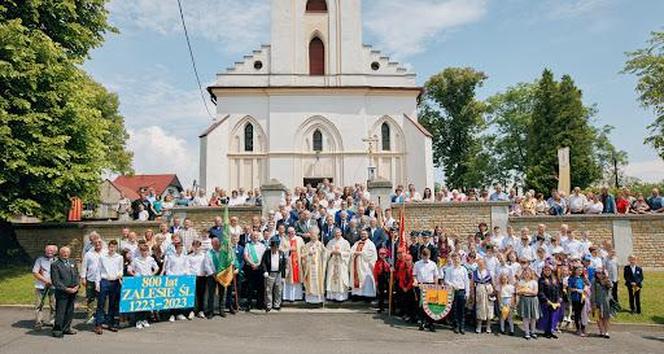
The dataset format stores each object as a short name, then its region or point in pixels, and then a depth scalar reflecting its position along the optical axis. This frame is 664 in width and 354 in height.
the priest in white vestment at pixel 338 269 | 12.61
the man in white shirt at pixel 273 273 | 12.20
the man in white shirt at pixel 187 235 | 13.07
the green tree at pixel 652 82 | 29.66
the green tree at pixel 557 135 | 39.94
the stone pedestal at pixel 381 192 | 17.92
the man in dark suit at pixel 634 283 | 12.41
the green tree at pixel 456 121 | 47.91
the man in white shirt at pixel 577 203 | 18.31
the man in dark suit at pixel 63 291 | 9.73
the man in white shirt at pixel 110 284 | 10.28
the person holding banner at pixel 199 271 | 11.59
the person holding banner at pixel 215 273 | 11.69
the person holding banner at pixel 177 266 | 11.39
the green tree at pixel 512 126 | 51.78
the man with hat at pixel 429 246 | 12.01
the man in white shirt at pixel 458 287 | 10.78
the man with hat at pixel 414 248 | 12.12
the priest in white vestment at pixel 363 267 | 12.59
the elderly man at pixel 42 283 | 10.36
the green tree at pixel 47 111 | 15.16
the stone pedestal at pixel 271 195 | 17.75
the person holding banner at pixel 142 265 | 11.04
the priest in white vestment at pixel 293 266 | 12.63
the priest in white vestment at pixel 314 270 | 12.55
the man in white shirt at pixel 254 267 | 12.34
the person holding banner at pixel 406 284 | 11.50
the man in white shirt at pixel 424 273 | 11.13
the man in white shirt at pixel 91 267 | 10.57
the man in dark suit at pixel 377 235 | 12.96
